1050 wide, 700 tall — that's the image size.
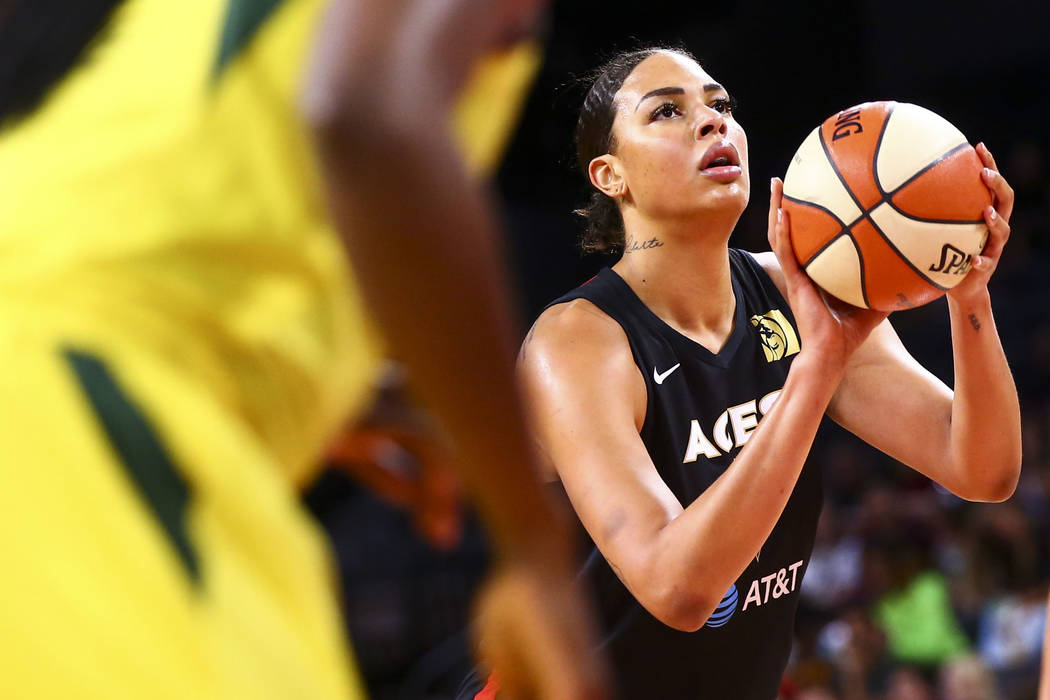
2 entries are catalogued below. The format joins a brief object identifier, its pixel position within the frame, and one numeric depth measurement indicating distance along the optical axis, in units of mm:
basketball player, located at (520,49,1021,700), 4967
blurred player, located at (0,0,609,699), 3312
